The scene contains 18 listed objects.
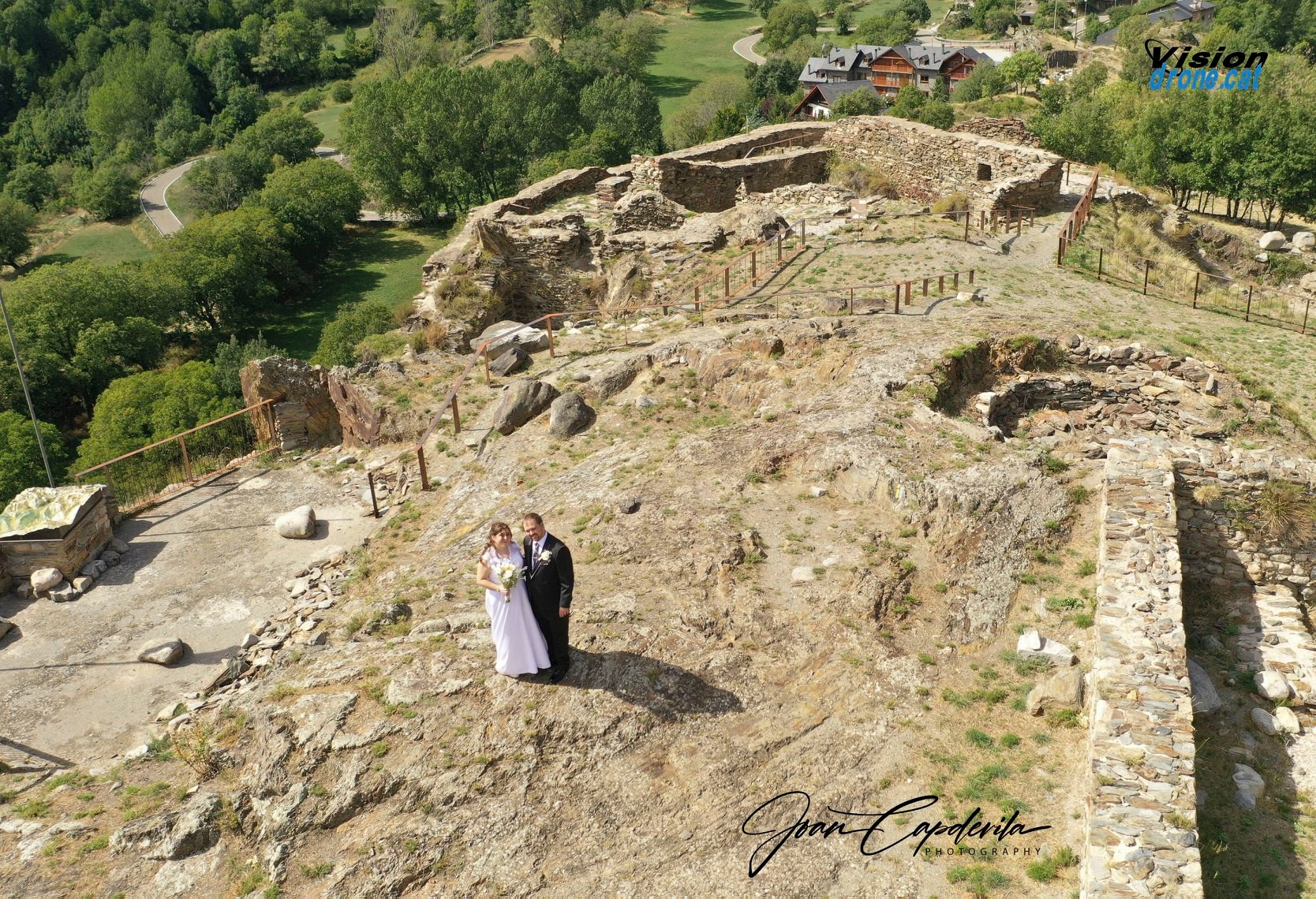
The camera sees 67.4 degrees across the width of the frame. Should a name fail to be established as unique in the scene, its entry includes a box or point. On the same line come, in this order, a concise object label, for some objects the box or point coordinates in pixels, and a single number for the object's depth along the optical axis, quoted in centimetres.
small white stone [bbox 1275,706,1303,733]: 991
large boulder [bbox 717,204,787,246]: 2414
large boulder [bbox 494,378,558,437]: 1666
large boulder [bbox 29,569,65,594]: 1443
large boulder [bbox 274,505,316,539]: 1570
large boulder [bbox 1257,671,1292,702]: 1024
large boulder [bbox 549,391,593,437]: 1586
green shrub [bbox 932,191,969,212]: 2666
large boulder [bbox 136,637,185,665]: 1301
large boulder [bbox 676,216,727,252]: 2422
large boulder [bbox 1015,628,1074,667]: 985
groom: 921
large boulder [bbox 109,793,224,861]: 850
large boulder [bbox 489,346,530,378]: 1881
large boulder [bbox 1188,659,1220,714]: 1011
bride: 924
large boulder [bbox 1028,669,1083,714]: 923
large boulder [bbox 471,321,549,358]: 1934
